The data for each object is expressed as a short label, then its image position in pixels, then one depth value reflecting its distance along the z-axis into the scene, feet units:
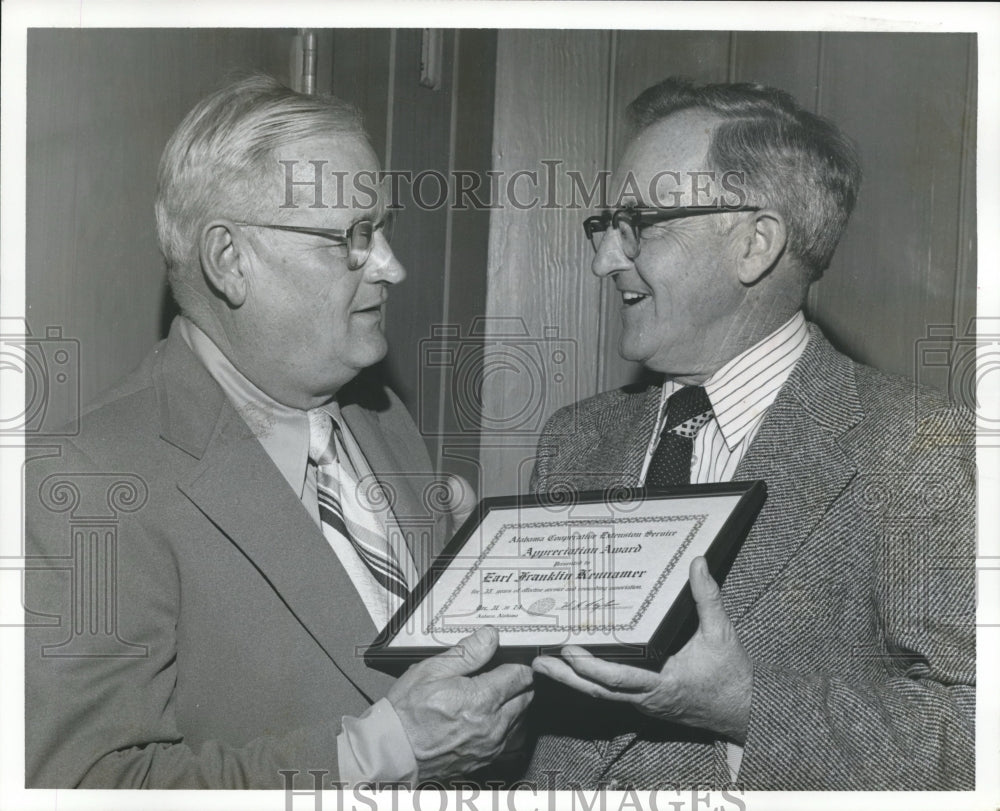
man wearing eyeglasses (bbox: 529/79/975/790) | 6.23
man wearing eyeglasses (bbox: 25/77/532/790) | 6.33
